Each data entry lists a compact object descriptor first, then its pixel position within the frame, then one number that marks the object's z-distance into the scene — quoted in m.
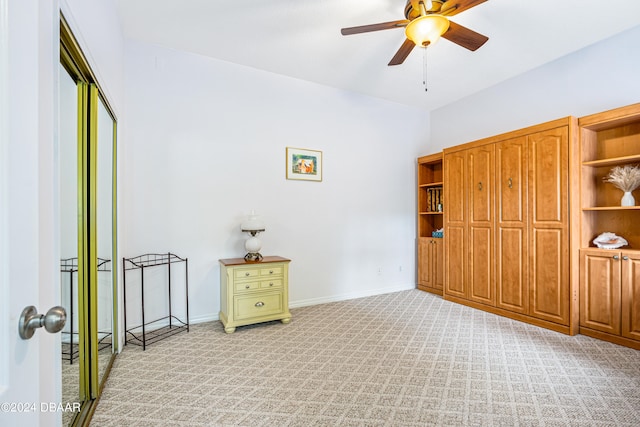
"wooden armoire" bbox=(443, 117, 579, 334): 3.09
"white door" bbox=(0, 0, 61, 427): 0.61
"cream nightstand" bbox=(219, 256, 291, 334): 3.20
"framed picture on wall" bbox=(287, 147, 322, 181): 4.01
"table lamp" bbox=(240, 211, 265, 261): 3.41
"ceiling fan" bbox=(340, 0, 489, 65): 2.19
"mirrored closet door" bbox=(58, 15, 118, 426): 1.51
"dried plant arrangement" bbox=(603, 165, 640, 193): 2.88
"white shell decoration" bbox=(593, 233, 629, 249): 2.93
